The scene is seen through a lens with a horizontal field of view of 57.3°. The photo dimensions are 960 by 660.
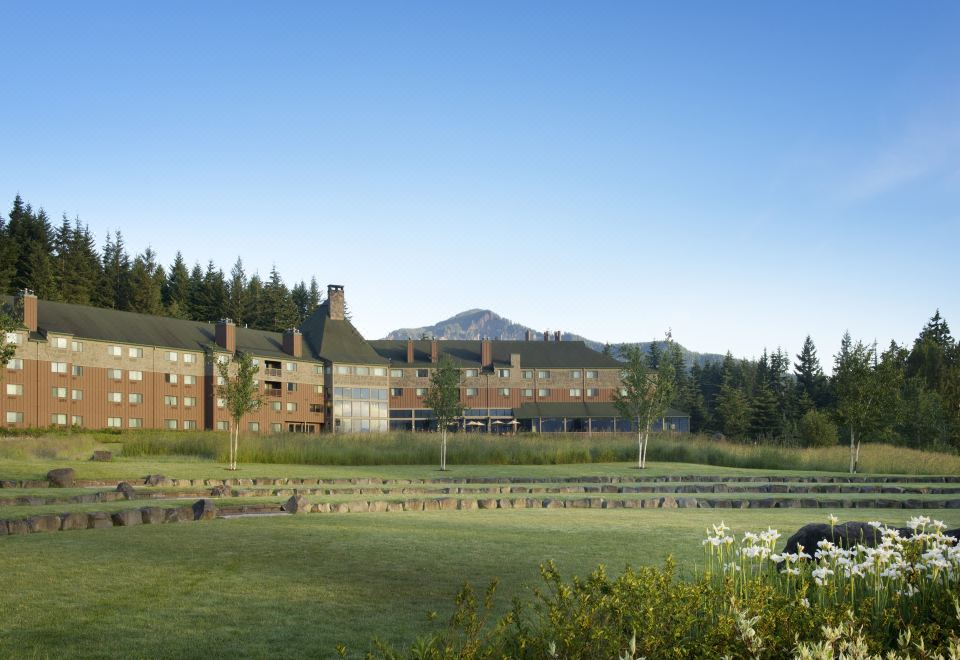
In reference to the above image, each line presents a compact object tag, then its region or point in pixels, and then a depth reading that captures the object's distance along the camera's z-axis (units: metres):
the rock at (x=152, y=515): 15.91
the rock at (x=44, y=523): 14.37
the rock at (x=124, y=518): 15.50
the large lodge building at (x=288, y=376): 65.62
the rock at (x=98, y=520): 15.19
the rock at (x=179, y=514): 16.34
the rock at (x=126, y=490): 20.94
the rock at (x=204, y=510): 16.80
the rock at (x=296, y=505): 18.36
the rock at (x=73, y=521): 14.87
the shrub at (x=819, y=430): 67.50
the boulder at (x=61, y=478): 24.23
